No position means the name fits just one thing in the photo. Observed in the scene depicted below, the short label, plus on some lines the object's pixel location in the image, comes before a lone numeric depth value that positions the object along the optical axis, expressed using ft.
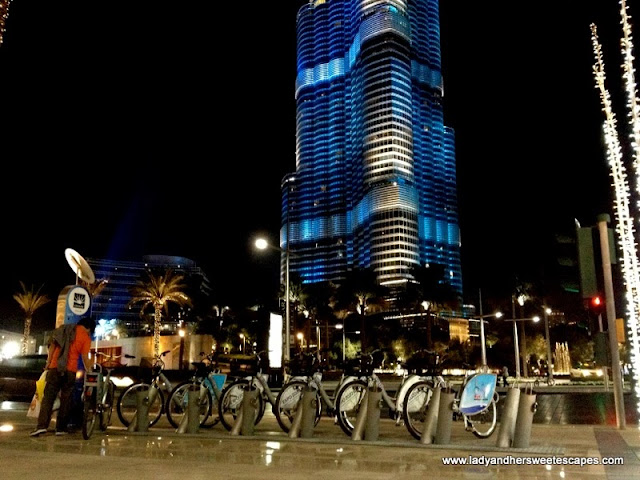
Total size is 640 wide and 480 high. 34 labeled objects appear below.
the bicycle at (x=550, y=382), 99.87
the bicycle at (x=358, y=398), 29.15
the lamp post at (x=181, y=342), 137.47
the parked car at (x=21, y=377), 57.62
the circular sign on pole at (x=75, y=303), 31.40
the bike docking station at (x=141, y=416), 30.53
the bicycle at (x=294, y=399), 29.86
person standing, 28.14
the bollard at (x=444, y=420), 25.31
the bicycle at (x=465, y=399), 27.50
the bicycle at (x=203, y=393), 31.65
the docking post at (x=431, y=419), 25.67
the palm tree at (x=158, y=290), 159.94
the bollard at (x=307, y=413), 27.84
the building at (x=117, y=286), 461.78
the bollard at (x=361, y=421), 26.75
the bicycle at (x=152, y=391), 31.78
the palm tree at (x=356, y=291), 220.23
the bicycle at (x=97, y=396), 28.70
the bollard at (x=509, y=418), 24.00
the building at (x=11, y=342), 250.82
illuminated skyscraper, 439.22
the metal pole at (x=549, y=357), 105.11
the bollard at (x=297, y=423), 27.86
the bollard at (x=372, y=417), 26.50
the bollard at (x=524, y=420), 23.59
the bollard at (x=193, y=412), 29.84
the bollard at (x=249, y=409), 28.91
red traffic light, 34.24
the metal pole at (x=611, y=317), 30.55
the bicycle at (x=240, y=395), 30.58
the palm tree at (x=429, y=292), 202.59
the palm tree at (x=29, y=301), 166.71
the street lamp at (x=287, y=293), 63.36
